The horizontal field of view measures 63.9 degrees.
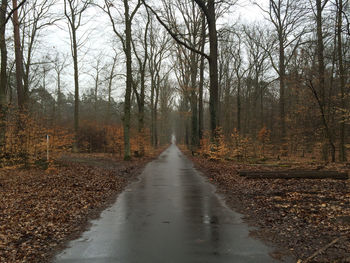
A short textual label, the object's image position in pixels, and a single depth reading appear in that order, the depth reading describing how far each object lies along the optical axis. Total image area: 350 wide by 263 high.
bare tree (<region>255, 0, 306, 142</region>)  23.39
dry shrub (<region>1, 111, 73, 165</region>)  12.39
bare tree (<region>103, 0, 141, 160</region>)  20.94
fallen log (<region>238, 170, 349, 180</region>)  10.86
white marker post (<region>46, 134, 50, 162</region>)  13.01
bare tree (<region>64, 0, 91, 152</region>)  26.09
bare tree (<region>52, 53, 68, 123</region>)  36.92
